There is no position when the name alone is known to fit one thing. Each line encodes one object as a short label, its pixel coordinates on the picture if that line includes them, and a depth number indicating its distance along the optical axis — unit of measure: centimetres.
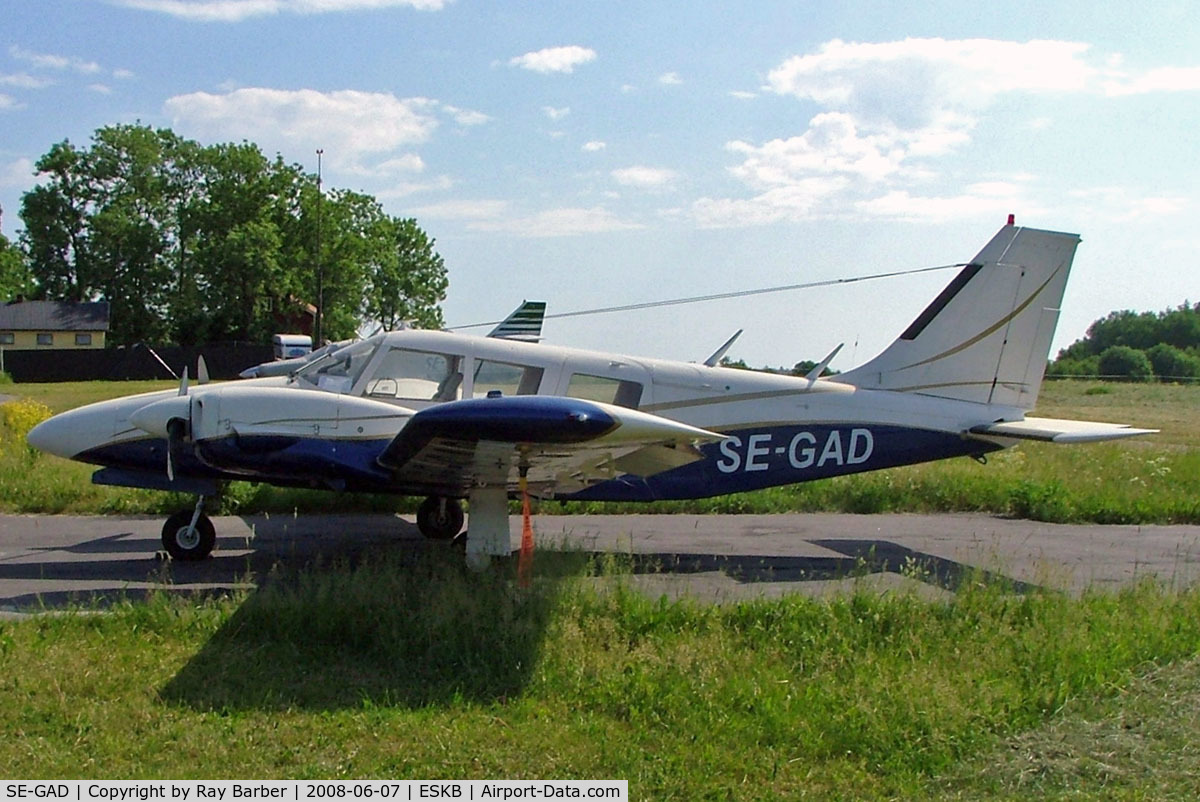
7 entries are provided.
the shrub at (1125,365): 6278
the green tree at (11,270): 7344
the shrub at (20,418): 1529
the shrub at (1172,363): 6322
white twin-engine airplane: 874
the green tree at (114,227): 6725
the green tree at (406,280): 6762
